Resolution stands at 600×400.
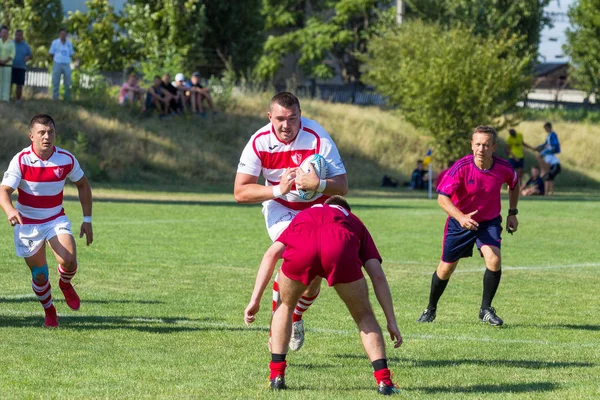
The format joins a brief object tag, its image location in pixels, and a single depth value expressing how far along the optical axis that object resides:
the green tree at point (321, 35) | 74.06
